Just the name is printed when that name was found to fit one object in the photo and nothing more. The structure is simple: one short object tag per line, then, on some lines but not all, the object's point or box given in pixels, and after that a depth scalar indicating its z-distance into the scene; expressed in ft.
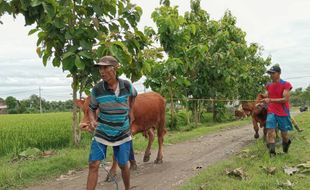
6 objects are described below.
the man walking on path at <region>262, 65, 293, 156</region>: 25.22
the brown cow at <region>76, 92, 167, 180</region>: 24.77
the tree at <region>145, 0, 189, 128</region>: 48.34
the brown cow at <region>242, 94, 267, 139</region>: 31.39
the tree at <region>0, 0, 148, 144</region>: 25.82
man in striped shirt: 16.39
